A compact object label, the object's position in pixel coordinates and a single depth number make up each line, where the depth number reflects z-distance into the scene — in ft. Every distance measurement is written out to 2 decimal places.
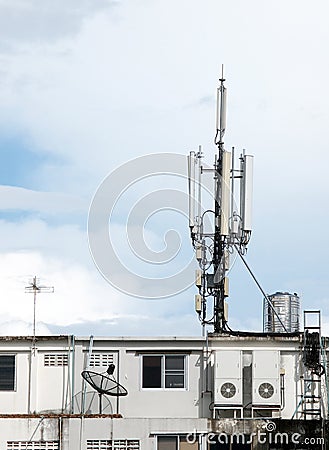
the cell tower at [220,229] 130.72
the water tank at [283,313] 129.90
